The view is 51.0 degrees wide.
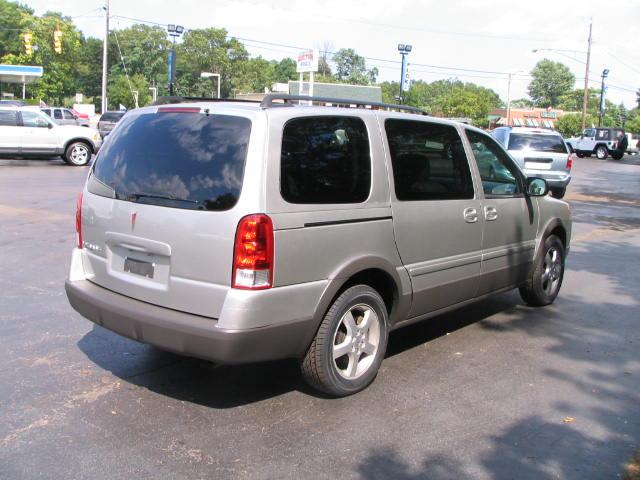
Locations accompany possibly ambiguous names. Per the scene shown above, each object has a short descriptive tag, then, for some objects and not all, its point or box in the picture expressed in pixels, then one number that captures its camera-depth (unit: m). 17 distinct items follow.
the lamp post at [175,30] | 48.00
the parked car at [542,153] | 17.67
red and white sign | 34.56
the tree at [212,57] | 102.31
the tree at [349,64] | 148.00
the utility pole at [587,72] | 57.06
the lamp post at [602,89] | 70.34
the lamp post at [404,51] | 49.41
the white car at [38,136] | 20.61
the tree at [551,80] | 158.75
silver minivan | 3.75
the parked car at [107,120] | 34.34
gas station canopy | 51.34
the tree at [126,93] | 76.75
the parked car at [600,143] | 42.34
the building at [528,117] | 88.96
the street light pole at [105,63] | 37.98
